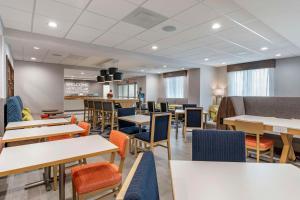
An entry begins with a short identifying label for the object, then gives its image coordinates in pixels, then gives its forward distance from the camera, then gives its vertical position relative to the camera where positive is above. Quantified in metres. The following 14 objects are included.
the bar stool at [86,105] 6.83 -0.30
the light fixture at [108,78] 6.87 +0.87
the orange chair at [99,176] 1.43 -0.74
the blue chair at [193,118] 4.34 -0.52
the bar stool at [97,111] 5.55 -0.52
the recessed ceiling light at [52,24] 3.10 +1.43
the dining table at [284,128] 2.31 -0.42
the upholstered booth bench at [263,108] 3.32 -0.20
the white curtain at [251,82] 6.25 +0.68
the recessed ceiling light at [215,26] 3.17 +1.44
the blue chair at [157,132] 2.81 -0.60
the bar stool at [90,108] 6.13 -0.38
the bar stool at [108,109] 4.85 -0.34
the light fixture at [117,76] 6.29 +0.85
